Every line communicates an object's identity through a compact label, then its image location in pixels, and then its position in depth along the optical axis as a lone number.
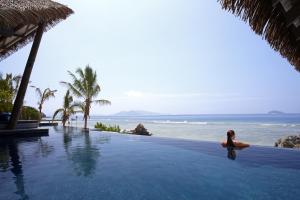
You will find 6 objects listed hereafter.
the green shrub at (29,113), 22.03
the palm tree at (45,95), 27.78
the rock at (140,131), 22.99
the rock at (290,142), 16.69
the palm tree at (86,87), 21.52
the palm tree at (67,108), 24.08
